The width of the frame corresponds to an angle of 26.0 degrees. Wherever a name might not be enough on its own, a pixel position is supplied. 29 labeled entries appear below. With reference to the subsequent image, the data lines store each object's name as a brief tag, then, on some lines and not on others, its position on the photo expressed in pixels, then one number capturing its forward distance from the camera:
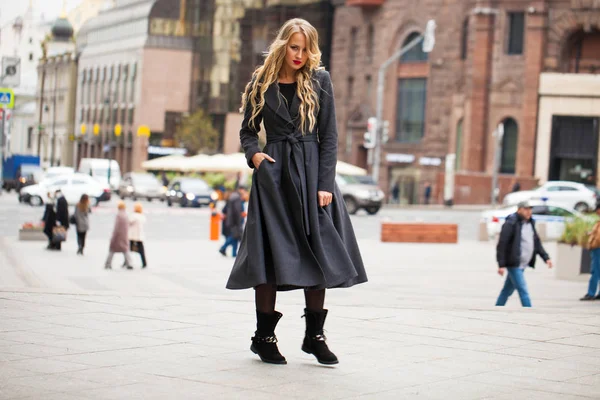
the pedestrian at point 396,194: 75.81
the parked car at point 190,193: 59.22
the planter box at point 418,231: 35.94
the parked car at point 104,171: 73.69
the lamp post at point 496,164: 62.58
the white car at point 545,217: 38.19
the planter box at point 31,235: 31.50
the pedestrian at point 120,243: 24.16
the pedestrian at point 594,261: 18.17
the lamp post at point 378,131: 58.72
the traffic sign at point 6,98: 29.20
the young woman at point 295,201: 7.32
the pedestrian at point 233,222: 28.09
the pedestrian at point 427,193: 73.94
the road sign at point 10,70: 28.39
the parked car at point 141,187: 67.69
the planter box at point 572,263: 22.83
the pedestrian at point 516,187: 64.75
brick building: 70.44
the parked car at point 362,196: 54.12
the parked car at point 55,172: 62.80
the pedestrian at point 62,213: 29.48
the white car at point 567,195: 56.19
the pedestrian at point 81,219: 28.02
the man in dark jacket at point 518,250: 15.66
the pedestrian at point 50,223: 28.91
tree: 100.94
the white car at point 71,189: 53.47
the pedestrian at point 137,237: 24.52
